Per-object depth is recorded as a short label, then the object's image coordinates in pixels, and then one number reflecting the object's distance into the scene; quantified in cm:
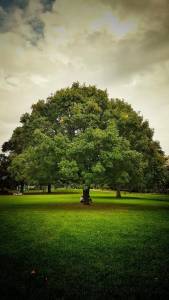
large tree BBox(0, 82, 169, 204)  2246
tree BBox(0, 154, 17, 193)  5586
